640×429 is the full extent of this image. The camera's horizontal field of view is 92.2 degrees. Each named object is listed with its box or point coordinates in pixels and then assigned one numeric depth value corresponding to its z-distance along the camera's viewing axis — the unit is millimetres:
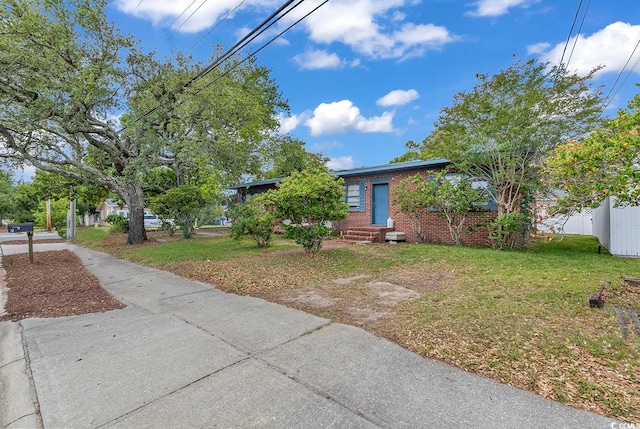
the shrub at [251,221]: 10062
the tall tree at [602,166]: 3400
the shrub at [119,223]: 17062
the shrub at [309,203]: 7824
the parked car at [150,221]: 30766
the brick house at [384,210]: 10312
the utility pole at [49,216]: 22966
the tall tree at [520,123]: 8492
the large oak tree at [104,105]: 8867
